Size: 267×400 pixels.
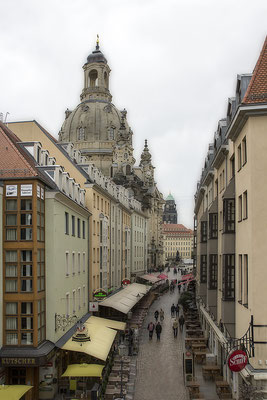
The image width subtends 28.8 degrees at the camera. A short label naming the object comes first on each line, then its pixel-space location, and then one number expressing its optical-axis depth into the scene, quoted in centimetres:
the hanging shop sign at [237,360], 1825
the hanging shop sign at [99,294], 3694
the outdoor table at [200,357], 3409
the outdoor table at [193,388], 2553
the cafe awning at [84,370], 2392
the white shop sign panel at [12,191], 2519
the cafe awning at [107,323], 3506
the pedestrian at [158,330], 4206
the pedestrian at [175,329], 4350
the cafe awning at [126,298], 4028
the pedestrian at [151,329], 4197
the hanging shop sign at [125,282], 5561
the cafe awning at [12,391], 1952
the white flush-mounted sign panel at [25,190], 2512
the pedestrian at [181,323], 4727
